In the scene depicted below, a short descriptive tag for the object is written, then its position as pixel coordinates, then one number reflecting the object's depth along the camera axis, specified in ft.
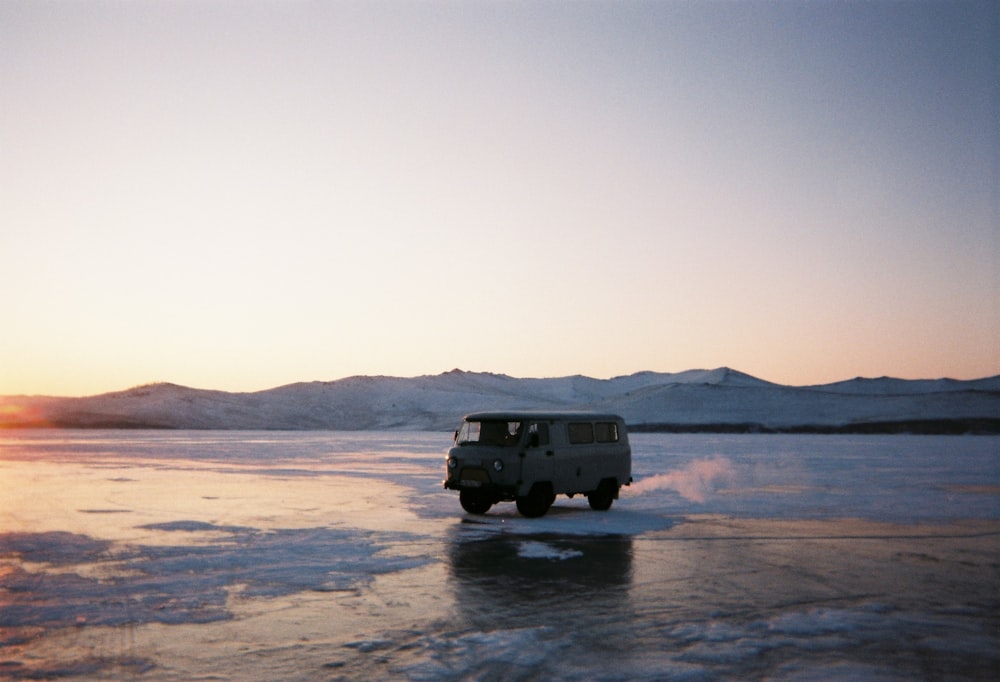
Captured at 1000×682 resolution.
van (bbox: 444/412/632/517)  67.05
